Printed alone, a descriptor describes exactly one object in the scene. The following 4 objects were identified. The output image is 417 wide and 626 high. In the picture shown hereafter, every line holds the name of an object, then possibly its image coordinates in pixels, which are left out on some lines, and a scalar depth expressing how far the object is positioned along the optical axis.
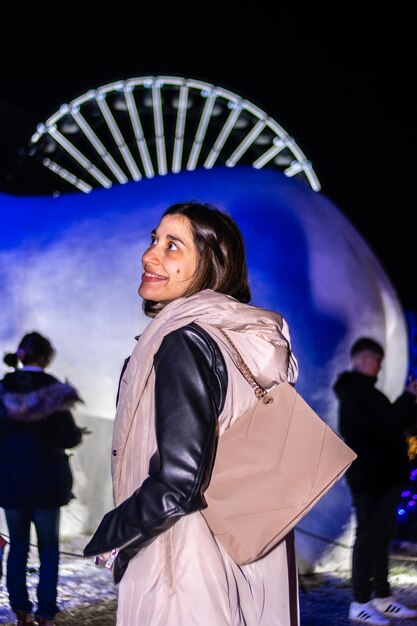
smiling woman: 1.40
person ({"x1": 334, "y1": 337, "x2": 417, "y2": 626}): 4.59
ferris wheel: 11.36
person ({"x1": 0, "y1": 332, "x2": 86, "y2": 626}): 4.13
